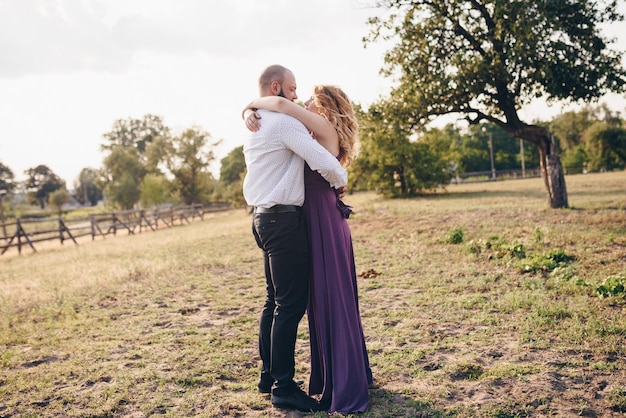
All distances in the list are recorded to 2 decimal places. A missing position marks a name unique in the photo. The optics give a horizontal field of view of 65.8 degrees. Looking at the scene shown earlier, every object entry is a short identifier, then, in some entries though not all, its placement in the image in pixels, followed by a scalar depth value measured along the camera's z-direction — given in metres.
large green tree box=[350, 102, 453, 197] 26.98
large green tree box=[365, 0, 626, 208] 11.67
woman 2.95
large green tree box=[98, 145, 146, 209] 48.16
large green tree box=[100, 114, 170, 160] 73.44
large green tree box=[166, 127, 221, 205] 46.75
